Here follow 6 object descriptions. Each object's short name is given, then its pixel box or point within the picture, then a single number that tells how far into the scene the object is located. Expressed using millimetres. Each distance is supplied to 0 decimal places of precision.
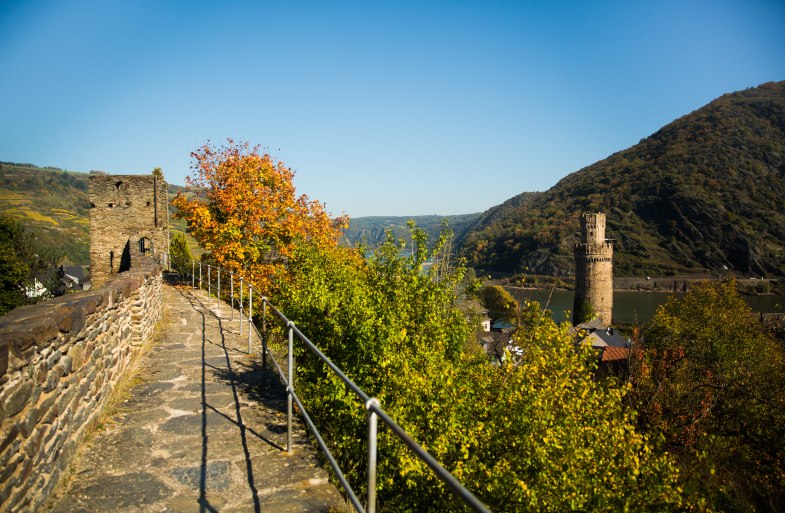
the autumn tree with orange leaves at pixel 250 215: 15773
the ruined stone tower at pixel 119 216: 20891
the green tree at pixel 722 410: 14359
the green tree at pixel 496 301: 60719
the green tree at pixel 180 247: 26750
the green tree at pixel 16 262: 24250
